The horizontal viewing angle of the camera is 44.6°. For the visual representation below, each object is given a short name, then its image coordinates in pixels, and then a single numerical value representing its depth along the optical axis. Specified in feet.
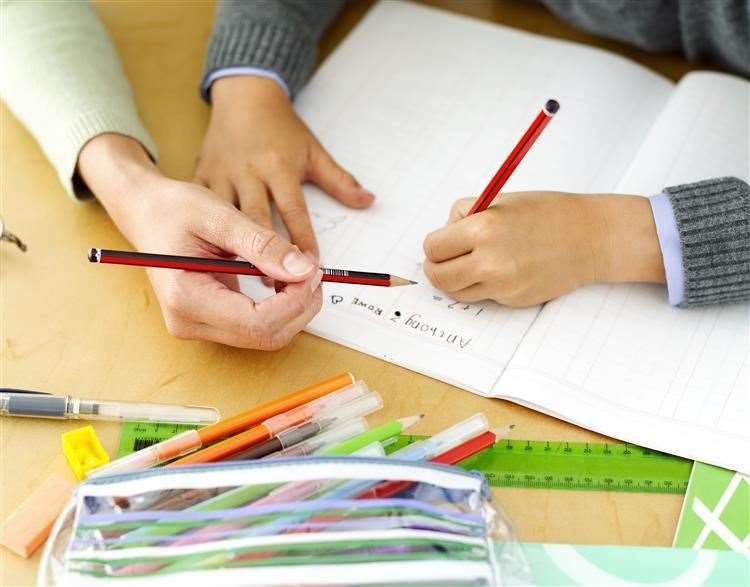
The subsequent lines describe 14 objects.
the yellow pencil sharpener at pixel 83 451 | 2.17
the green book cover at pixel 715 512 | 2.05
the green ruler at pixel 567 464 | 2.17
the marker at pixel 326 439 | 2.11
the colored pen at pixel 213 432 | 2.11
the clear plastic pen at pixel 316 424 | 2.12
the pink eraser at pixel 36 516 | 2.04
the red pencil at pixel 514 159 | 2.02
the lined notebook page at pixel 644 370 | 2.24
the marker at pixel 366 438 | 2.07
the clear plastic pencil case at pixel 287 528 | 1.80
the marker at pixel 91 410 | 2.27
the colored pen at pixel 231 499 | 1.87
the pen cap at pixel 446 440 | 2.10
